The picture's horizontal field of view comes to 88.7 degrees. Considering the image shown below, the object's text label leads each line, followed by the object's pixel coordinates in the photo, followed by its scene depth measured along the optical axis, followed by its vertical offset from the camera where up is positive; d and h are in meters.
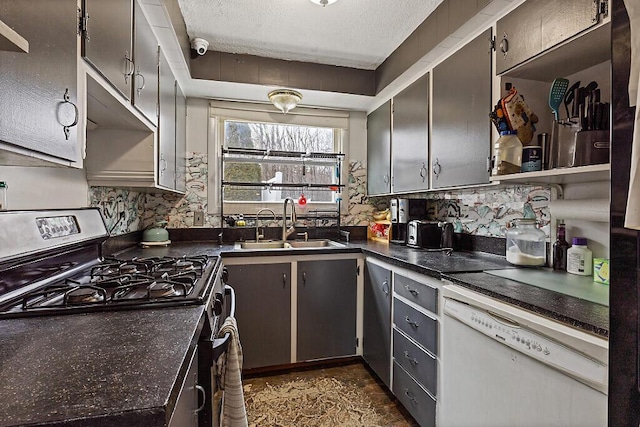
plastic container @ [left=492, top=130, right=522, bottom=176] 1.46 +0.28
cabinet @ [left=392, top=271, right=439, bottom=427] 1.58 -0.70
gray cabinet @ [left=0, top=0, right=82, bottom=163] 0.67 +0.30
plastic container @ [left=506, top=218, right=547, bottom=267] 1.67 -0.16
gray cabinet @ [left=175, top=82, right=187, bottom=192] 2.40 +0.55
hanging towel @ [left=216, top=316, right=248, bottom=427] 1.04 -0.56
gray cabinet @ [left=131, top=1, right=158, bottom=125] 1.45 +0.70
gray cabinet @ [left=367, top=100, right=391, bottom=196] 2.70 +0.55
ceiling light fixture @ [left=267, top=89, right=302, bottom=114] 2.51 +0.89
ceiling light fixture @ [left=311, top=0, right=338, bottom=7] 1.82 +1.18
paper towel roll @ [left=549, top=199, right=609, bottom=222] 1.38 +0.03
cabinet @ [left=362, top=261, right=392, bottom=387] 2.05 -0.72
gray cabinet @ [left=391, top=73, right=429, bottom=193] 2.17 +0.53
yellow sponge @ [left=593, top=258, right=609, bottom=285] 1.31 -0.23
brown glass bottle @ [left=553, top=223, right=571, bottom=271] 1.59 -0.18
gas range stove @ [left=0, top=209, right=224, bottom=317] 0.95 -0.25
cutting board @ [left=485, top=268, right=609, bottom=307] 1.14 -0.28
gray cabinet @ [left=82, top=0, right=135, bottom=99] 1.03 +0.61
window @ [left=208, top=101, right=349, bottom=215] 2.86 +0.51
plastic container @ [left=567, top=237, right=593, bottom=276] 1.46 -0.20
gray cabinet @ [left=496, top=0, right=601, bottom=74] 1.16 +0.74
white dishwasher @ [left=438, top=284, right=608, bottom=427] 0.87 -0.50
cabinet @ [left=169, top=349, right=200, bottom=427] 0.62 -0.41
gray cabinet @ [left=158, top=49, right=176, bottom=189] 1.90 +0.53
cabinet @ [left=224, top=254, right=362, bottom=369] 2.27 -0.68
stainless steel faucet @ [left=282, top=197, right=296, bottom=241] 2.79 -0.08
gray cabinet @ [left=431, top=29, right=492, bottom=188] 1.64 +0.54
